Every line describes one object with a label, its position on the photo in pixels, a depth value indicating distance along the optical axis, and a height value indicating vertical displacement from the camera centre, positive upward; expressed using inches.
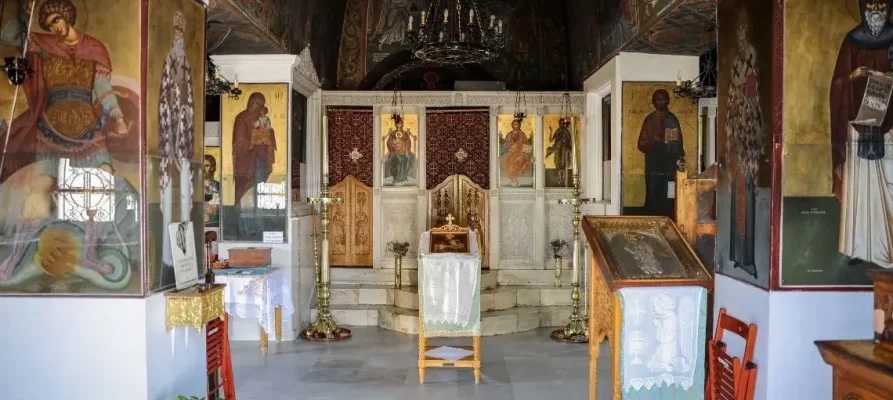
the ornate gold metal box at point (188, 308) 163.3 -25.9
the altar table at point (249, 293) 261.6 -35.8
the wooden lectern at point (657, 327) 157.9 -29.3
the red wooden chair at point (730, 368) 128.3 -32.9
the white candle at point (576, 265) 306.2 -29.3
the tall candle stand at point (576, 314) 292.5 -50.6
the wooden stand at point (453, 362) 225.3 -52.9
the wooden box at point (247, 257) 278.8 -23.7
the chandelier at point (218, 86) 250.8 +40.8
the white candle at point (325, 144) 274.4 +21.7
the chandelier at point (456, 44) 241.6 +55.1
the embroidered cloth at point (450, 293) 218.2 -29.9
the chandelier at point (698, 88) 244.4 +39.4
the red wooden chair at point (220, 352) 162.9 -36.4
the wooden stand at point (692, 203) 210.2 -1.3
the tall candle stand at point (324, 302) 297.1 -46.2
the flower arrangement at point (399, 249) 347.6 -25.4
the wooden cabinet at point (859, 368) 91.5 -23.3
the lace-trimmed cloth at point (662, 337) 158.2 -31.6
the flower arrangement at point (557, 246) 353.4 -24.4
